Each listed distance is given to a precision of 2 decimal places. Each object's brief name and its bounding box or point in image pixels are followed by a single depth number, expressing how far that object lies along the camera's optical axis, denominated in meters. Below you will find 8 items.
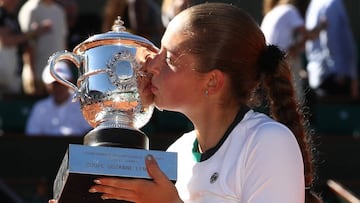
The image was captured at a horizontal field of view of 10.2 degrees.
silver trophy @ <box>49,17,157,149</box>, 5.46
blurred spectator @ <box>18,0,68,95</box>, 14.94
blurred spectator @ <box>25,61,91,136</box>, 13.28
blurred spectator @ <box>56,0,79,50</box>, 16.54
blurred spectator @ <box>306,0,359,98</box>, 15.34
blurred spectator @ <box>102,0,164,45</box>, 14.48
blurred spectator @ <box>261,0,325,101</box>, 13.21
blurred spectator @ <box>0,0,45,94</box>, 14.79
